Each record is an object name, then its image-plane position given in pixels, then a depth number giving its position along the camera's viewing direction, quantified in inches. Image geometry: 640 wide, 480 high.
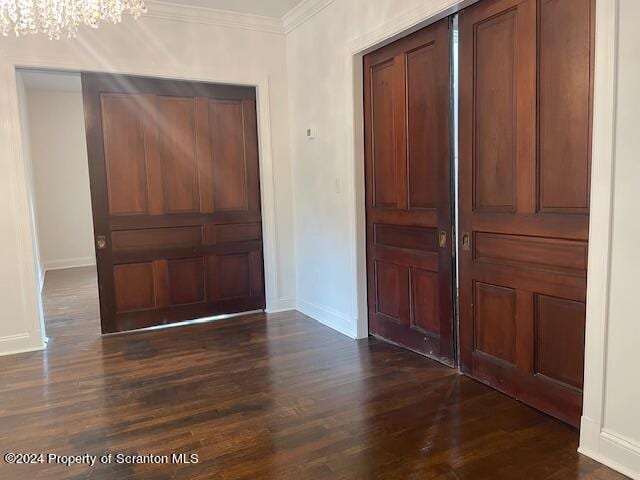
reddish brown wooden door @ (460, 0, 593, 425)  87.3
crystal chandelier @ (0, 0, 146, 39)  87.7
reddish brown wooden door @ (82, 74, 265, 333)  158.9
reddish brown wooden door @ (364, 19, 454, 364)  118.2
